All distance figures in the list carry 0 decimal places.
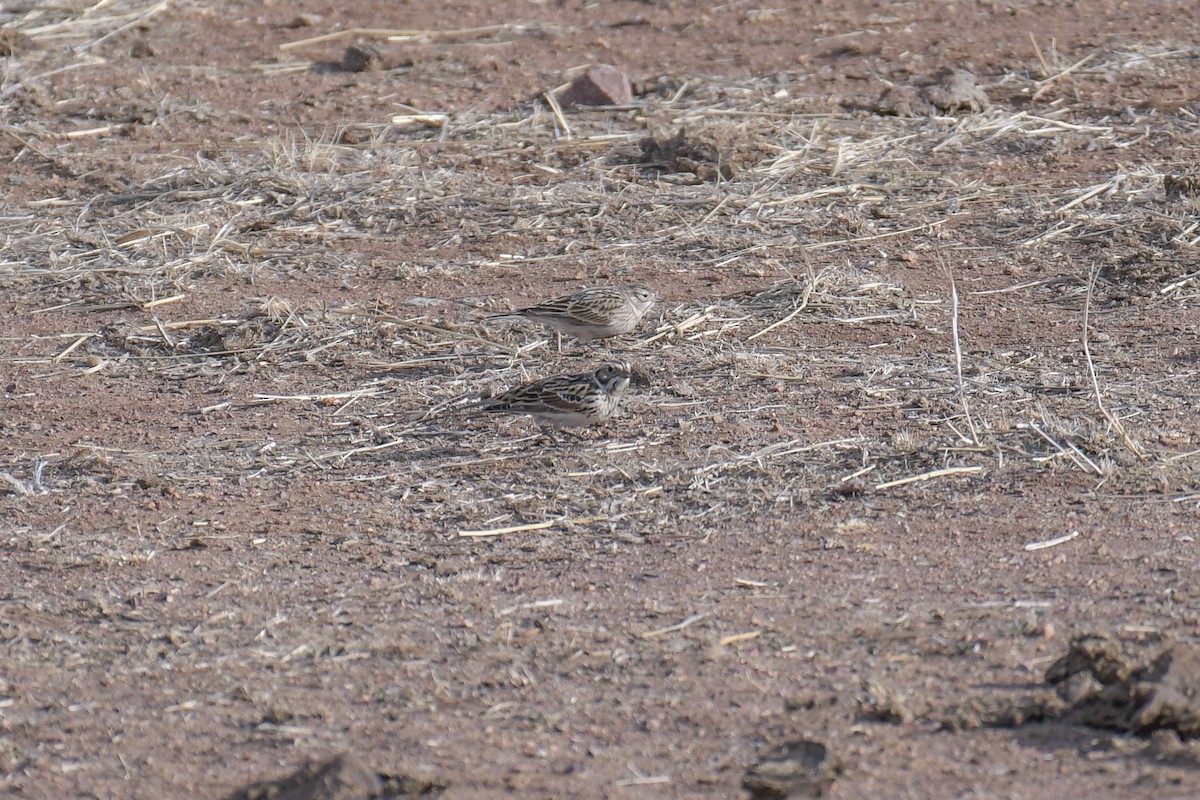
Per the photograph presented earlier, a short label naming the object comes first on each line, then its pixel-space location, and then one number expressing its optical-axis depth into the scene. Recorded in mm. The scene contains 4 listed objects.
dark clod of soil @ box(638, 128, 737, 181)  23141
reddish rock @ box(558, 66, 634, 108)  27203
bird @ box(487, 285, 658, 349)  17359
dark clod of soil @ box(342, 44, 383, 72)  29562
